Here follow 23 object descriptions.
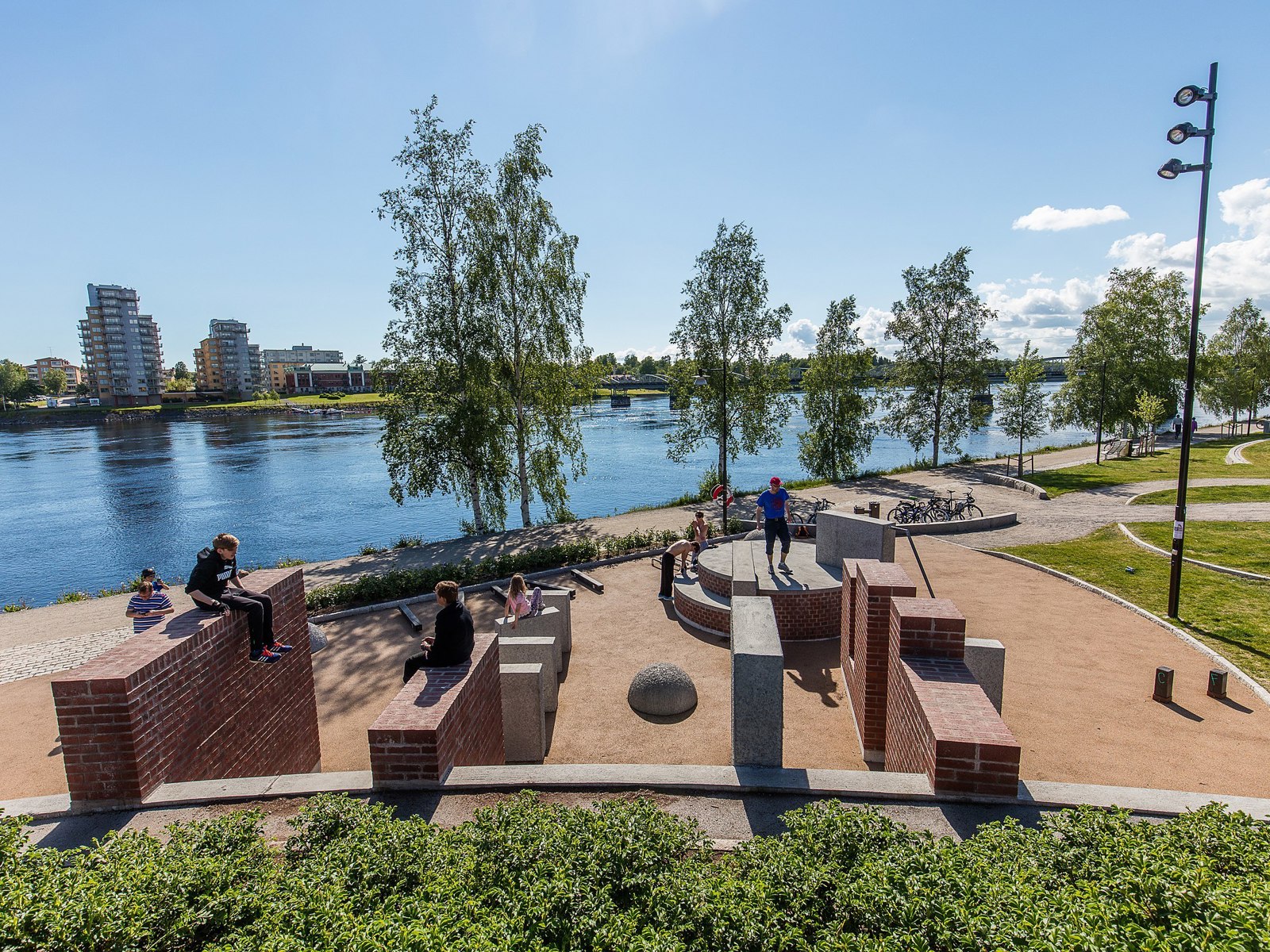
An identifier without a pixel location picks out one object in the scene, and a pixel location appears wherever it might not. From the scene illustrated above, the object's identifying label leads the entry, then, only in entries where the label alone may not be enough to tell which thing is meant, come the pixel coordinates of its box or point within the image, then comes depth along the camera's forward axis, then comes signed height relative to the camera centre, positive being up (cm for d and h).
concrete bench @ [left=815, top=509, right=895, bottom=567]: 1170 -293
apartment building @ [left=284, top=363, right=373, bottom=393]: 16750 +558
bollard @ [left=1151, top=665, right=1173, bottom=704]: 841 -404
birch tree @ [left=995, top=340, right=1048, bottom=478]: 3672 -105
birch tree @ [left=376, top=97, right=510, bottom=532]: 2261 +153
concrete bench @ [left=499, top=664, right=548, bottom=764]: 759 -378
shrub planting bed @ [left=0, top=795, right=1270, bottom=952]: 279 -246
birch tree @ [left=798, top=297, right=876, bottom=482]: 3206 -76
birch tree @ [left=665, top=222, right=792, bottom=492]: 2708 +154
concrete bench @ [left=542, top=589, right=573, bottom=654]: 1055 -352
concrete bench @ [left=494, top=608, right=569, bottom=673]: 988 -358
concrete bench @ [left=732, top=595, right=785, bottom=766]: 514 -252
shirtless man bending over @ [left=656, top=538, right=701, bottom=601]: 1322 -371
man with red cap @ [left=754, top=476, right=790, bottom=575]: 1220 -241
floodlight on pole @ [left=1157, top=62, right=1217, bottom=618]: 988 +189
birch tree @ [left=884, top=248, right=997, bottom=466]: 3475 +162
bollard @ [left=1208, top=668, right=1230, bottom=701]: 845 -406
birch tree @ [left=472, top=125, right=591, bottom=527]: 2294 +295
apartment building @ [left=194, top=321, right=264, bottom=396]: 14700 +1030
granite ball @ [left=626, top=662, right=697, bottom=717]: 852 -401
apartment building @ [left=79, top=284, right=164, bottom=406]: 12744 +1212
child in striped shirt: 1170 -368
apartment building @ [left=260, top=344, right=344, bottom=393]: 17362 +815
